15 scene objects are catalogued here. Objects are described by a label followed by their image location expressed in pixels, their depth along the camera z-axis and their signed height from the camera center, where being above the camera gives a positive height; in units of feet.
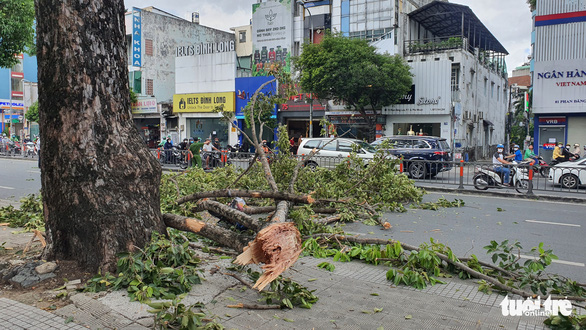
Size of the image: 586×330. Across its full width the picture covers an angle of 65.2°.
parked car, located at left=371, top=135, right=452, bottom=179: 63.87 -1.15
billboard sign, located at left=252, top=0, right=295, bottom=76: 115.34 +27.25
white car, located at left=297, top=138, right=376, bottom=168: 56.75 -1.39
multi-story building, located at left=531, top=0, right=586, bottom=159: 77.56 +11.84
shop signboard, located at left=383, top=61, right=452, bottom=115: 94.48 +9.93
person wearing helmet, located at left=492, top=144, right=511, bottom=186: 48.01 -3.15
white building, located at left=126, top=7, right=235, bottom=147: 128.77 +19.59
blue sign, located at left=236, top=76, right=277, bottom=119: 116.57 +13.30
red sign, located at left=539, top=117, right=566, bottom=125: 80.28 +3.51
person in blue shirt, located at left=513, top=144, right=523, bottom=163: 60.85 -2.10
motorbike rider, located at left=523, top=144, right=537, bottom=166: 66.71 -2.19
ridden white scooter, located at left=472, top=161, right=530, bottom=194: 46.53 -3.93
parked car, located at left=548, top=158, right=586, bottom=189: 45.80 -3.68
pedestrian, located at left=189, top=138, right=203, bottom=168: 59.00 -1.60
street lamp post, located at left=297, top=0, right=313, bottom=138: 104.51 +9.10
